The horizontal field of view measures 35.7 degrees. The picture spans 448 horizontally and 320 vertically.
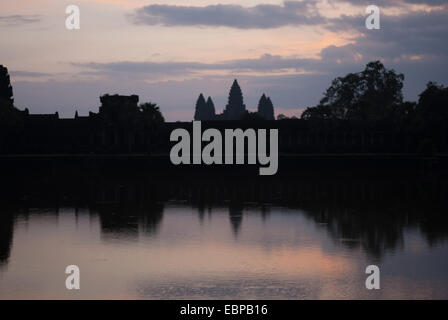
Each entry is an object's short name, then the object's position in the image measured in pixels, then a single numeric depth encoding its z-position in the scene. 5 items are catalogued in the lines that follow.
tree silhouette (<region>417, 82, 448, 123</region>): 114.06
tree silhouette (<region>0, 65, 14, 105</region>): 130.50
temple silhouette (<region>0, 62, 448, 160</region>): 115.81
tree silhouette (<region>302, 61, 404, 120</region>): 137.38
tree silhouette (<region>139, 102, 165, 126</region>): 115.19
